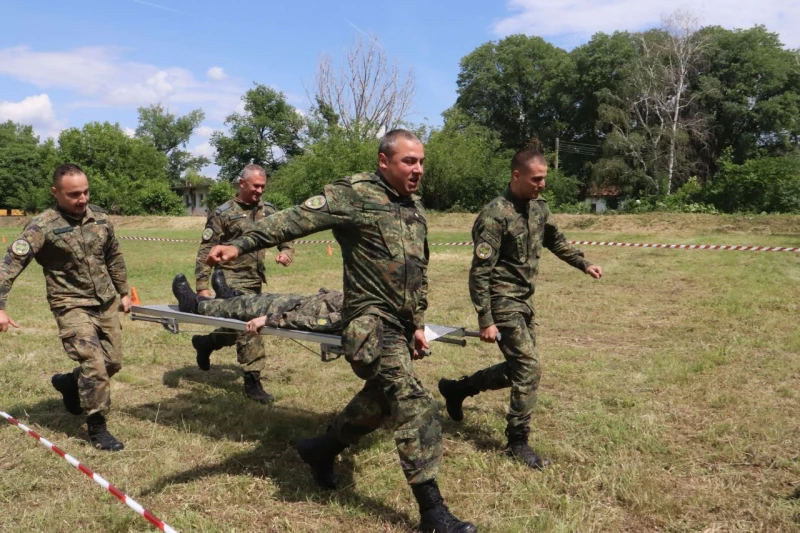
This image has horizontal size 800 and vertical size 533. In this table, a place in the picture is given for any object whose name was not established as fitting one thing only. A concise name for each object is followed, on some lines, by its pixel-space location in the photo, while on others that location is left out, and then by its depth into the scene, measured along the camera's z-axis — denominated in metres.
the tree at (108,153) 59.97
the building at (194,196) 77.56
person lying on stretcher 4.54
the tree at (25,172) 62.66
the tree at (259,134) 70.44
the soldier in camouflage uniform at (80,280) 4.71
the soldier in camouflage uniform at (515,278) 4.35
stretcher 4.26
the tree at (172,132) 86.62
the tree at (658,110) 39.56
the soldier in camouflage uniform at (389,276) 3.37
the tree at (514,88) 58.00
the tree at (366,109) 51.66
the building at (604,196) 47.76
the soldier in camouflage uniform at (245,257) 5.89
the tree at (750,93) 41.84
